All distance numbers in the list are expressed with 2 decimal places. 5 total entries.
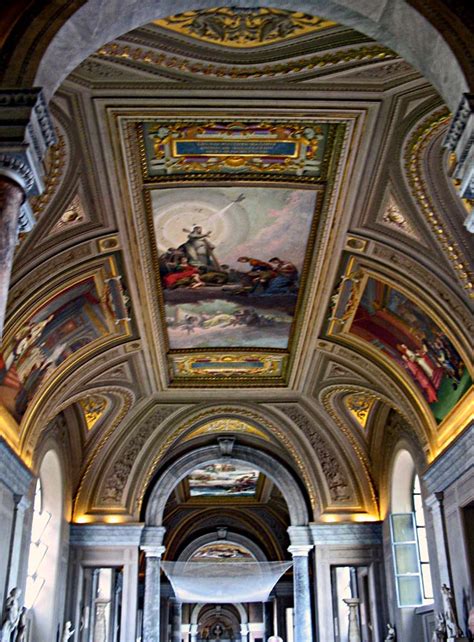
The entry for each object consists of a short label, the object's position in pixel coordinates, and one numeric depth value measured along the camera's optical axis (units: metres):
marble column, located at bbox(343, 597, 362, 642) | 17.39
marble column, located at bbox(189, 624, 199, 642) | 37.73
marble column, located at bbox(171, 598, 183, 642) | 26.53
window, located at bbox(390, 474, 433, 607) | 14.63
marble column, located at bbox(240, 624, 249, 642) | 36.94
